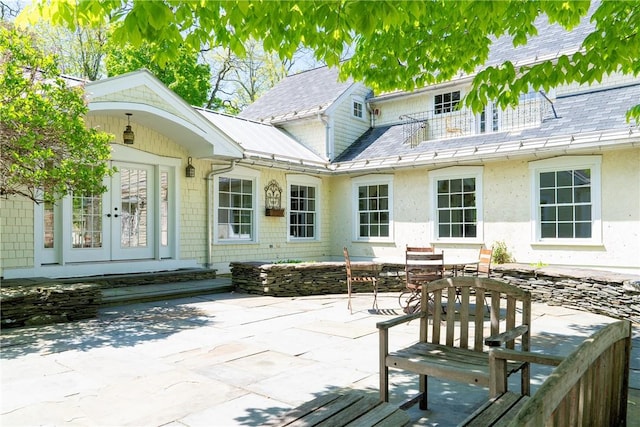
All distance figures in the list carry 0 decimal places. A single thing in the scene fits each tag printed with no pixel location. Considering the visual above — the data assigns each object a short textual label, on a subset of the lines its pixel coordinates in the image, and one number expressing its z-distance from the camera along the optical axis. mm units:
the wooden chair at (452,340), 3250
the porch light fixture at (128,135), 9782
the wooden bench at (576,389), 1655
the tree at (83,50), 23594
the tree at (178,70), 22594
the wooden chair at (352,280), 8160
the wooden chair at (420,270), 7758
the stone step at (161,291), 8367
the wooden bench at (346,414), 2305
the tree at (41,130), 5945
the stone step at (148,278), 9035
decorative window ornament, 12778
